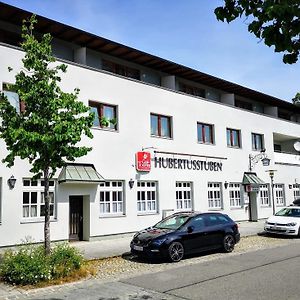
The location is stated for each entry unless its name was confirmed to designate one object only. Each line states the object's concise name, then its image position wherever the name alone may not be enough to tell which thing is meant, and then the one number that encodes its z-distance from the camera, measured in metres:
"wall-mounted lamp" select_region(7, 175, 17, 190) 14.73
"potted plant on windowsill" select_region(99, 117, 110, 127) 11.29
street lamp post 25.42
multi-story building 15.72
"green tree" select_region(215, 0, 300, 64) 4.05
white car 17.97
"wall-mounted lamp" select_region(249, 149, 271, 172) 26.41
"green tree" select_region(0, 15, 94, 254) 10.16
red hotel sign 19.23
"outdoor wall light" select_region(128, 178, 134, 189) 18.78
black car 12.05
